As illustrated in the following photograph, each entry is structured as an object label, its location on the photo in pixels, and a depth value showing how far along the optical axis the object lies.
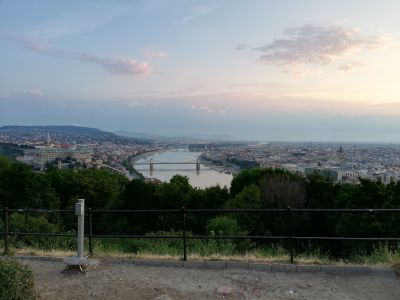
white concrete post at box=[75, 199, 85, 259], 6.88
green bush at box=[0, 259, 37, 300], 4.53
